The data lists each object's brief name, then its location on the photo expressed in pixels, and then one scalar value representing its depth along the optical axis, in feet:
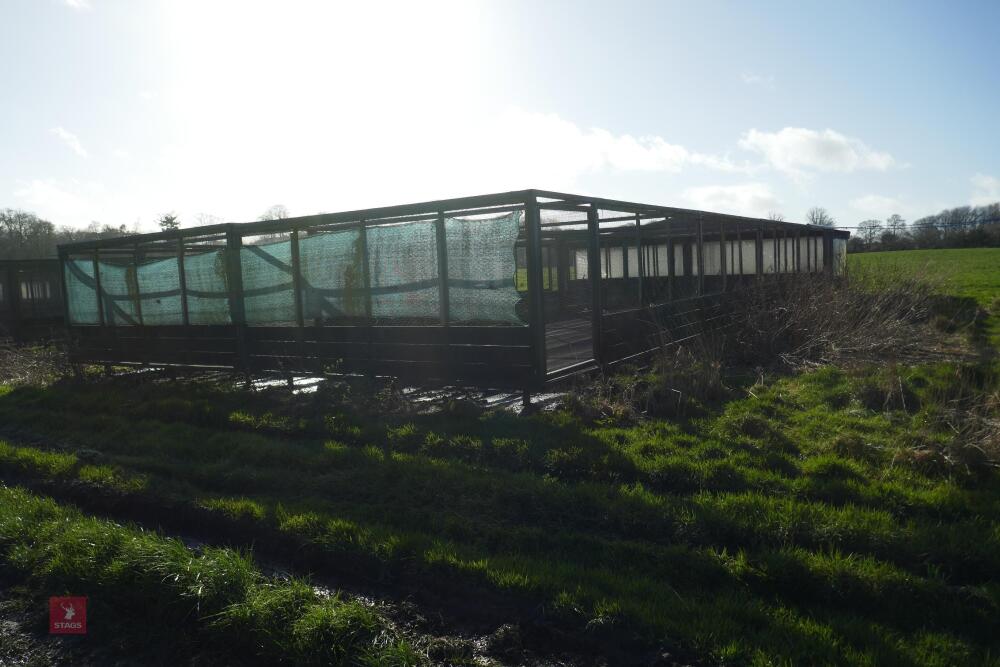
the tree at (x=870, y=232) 153.69
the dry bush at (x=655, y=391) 24.29
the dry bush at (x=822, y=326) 33.55
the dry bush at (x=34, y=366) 40.37
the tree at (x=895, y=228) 156.56
